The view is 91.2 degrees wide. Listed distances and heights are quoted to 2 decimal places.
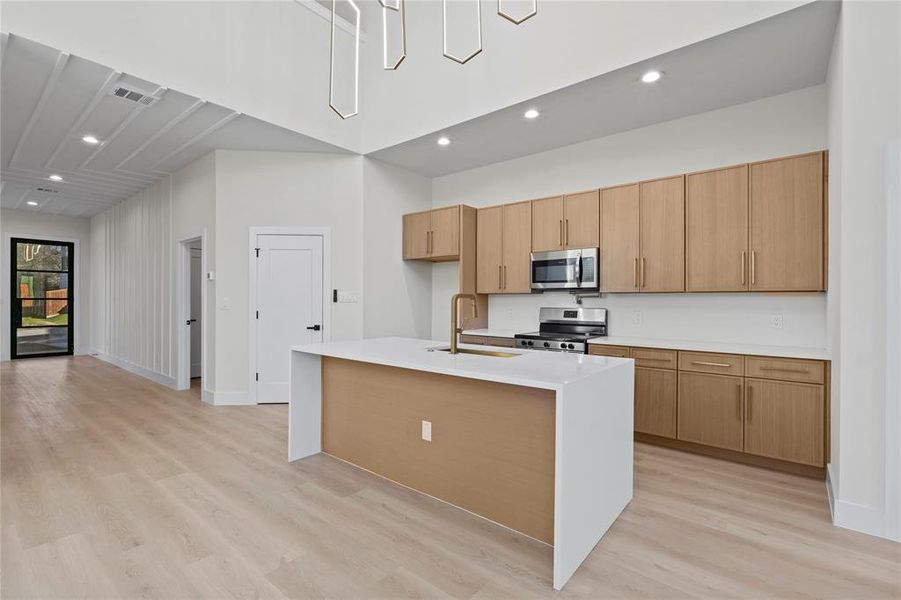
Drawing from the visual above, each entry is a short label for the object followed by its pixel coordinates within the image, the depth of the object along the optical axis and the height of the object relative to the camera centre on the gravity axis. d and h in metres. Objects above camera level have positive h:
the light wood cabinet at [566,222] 4.19 +0.76
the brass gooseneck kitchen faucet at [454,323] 2.79 -0.16
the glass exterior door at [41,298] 8.27 -0.02
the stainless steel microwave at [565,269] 4.13 +0.28
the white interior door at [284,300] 5.04 -0.03
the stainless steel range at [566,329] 3.98 -0.32
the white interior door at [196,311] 6.50 -0.21
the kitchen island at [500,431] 1.91 -0.73
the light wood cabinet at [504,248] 4.69 +0.55
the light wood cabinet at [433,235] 5.07 +0.75
